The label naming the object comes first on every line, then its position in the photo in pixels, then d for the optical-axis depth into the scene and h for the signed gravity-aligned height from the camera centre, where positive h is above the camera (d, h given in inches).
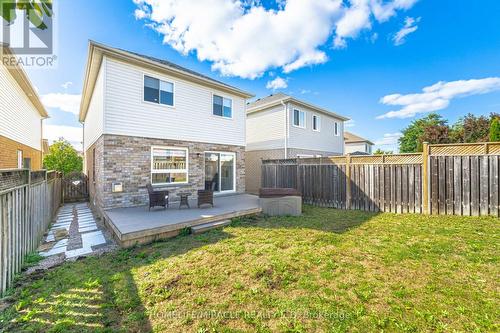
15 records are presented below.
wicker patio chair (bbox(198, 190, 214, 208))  303.6 -42.9
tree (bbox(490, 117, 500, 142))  400.5 +67.4
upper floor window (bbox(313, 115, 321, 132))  639.8 +139.8
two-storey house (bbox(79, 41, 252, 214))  296.7 +66.2
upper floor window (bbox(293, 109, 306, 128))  578.6 +140.4
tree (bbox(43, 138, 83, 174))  714.2 +35.9
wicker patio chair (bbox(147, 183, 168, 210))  275.6 -40.5
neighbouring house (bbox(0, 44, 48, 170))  333.1 +110.3
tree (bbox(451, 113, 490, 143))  724.7 +127.4
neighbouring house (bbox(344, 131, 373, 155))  1320.1 +149.2
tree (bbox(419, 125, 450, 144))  754.8 +118.6
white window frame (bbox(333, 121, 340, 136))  723.2 +136.1
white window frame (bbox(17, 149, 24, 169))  425.1 +21.9
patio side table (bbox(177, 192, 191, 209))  297.3 -46.3
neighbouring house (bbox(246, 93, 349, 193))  559.2 +106.8
